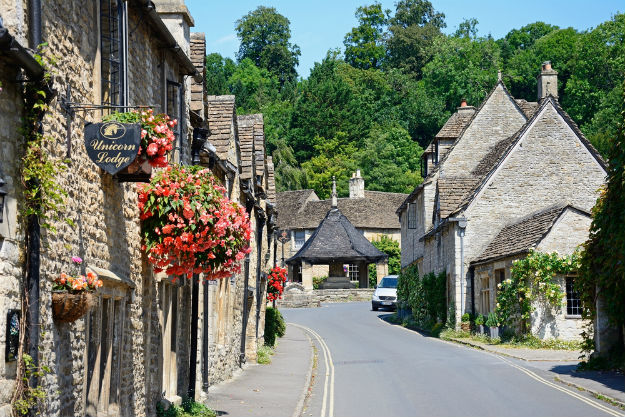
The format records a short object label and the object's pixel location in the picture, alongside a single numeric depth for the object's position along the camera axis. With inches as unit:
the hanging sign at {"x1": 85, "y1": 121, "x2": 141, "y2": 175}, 350.9
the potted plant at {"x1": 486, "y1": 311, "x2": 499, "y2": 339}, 1236.5
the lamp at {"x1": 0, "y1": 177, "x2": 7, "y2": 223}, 276.7
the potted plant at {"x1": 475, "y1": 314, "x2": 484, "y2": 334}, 1304.1
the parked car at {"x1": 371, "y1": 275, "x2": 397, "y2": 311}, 2137.1
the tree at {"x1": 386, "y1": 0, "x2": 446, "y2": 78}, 4328.2
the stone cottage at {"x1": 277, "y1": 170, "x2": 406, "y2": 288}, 3240.7
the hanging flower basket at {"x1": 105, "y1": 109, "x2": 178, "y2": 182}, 378.3
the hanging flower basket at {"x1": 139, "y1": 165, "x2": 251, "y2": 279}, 454.0
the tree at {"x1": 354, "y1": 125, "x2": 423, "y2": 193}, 3597.4
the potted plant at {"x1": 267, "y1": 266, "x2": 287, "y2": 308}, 1296.8
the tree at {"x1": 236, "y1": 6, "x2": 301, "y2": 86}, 4429.1
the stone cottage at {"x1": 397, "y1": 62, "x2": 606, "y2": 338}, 1173.1
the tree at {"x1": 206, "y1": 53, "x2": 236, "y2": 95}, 3427.7
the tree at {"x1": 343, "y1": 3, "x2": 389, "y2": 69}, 4397.1
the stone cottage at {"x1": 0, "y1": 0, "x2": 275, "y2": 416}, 292.7
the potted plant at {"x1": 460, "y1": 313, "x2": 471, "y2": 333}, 1381.6
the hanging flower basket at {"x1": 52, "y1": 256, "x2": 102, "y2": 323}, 324.8
